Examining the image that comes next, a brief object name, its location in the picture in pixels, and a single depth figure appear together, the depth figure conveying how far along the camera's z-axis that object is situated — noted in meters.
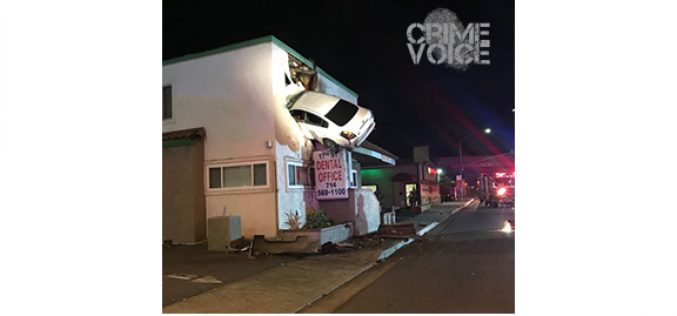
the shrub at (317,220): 10.63
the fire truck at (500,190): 25.22
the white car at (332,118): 10.88
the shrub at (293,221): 10.50
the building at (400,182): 27.98
